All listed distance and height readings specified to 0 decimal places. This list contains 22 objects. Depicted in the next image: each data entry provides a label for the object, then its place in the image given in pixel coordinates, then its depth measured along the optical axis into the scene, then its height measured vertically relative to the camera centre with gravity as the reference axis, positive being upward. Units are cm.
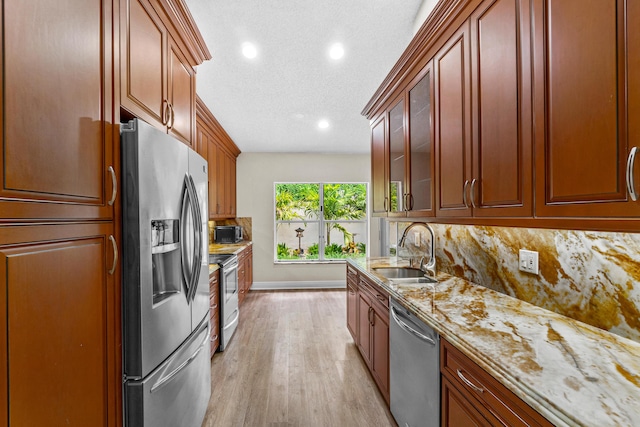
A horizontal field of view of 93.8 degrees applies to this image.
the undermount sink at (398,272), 258 -51
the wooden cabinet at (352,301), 297 -91
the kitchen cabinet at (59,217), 77 +0
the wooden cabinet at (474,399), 88 -63
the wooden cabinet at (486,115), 121 +48
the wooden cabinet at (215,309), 285 -91
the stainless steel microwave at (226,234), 492 -32
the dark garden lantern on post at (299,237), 598 -46
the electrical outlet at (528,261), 153 -25
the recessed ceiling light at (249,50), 245 +138
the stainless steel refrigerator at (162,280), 125 -32
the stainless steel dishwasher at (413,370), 138 -83
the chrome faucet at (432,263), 219 -37
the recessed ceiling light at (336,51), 247 +138
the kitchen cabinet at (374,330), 210 -92
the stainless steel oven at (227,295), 309 -88
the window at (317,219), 596 -10
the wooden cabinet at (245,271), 437 -92
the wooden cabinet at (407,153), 207 +50
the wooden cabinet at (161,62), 130 +81
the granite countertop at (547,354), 75 -48
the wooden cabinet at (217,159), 361 +82
